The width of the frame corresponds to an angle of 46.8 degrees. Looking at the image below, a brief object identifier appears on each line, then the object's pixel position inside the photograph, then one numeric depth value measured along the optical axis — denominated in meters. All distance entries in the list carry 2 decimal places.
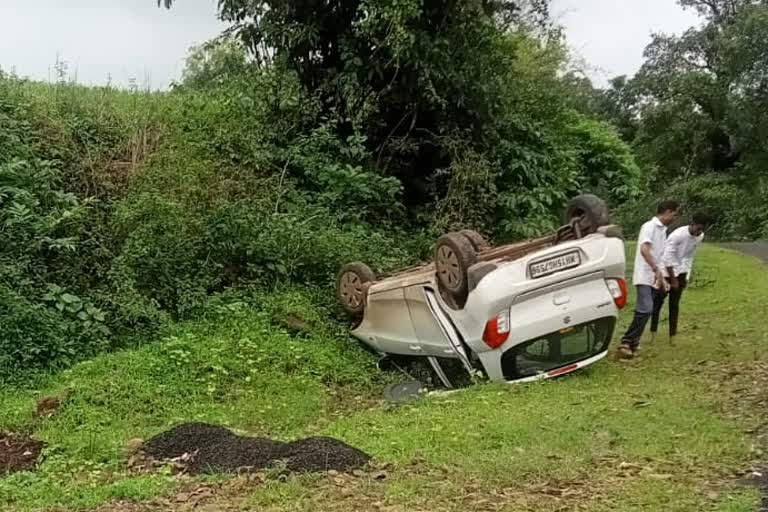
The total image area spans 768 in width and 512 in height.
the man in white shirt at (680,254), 10.26
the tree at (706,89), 36.47
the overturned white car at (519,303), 8.32
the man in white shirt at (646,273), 9.58
